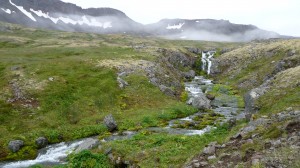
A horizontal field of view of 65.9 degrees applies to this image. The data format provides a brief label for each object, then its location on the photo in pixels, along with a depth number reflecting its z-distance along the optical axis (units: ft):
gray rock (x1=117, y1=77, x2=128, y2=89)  157.12
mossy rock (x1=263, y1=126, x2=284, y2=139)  59.54
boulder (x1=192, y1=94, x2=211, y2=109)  143.02
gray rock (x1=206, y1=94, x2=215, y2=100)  163.26
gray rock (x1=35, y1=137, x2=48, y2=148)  99.95
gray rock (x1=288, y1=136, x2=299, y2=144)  54.60
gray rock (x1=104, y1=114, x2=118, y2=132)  112.83
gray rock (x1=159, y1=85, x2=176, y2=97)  159.31
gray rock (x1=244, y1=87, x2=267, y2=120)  114.96
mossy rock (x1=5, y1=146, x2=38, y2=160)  91.33
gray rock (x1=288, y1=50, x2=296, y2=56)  199.95
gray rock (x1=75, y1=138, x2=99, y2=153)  86.03
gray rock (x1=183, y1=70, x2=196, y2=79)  248.64
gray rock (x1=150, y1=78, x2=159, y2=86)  166.32
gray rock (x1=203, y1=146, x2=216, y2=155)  61.53
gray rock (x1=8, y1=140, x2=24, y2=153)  94.43
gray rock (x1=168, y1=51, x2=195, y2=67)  271.67
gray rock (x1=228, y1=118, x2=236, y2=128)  96.88
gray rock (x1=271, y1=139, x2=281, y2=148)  55.13
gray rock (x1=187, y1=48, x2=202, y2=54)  365.01
